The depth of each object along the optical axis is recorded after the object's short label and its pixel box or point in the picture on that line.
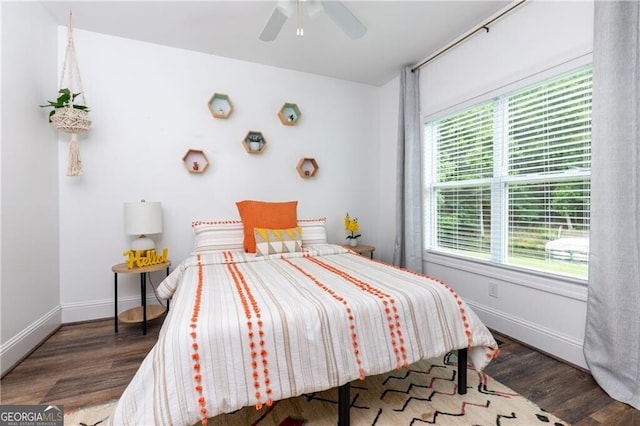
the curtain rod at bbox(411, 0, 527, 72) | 2.27
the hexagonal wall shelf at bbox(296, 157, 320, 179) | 3.44
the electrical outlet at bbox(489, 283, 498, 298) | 2.48
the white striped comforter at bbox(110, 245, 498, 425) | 1.06
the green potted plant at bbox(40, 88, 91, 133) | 2.30
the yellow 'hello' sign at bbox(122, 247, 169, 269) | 2.48
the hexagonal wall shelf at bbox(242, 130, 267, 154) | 3.19
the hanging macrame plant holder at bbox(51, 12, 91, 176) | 2.31
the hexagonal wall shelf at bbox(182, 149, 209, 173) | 2.99
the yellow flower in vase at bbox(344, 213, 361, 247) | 3.49
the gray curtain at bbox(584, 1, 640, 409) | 1.60
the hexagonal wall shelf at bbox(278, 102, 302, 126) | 3.33
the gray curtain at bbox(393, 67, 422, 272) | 3.20
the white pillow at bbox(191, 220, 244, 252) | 2.67
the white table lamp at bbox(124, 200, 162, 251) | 2.46
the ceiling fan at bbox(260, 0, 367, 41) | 1.82
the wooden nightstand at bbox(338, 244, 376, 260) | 3.24
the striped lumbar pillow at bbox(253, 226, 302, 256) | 2.52
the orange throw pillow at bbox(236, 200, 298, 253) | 2.72
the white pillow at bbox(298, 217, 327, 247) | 2.96
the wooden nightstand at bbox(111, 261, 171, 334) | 2.40
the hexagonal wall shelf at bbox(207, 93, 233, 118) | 3.04
